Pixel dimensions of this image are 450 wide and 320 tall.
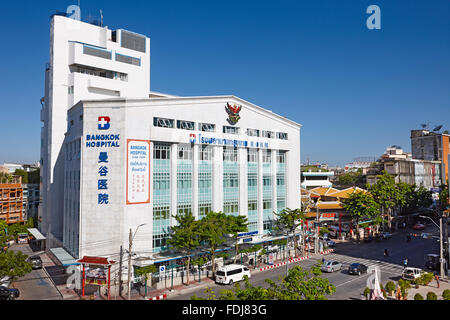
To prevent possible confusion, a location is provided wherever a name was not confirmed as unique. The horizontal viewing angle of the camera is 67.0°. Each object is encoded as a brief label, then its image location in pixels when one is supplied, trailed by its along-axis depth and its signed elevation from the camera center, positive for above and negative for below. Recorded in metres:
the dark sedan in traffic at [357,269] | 43.38 -12.08
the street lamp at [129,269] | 33.52 -9.17
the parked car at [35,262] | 48.88 -12.25
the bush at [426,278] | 38.03 -11.71
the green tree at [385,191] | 70.12 -3.57
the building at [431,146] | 110.06 +9.32
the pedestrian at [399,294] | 31.58 -11.31
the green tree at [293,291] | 17.61 -6.35
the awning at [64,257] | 38.58 -9.91
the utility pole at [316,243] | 56.79 -11.44
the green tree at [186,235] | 39.25 -6.90
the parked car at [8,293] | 34.66 -12.03
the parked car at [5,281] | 36.41 -11.51
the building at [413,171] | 93.81 +0.96
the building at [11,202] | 77.12 -5.52
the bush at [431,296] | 29.08 -10.47
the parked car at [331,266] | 44.78 -12.15
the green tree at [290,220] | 53.41 -7.02
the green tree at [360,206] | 63.66 -5.97
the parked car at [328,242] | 62.51 -12.54
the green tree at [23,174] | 98.69 +1.10
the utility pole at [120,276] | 35.68 -10.52
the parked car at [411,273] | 39.84 -11.72
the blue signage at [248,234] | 49.77 -8.77
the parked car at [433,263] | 45.26 -11.99
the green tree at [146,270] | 36.72 -10.20
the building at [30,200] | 84.56 -5.53
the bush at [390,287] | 33.88 -11.20
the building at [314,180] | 109.25 -1.54
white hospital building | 40.09 +3.28
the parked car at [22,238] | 68.69 -12.22
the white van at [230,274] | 40.22 -11.75
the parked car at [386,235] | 68.80 -12.37
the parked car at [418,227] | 79.00 -12.24
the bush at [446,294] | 28.47 -10.63
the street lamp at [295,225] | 53.45 -7.81
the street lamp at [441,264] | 41.04 -10.89
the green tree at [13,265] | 32.83 -8.73
